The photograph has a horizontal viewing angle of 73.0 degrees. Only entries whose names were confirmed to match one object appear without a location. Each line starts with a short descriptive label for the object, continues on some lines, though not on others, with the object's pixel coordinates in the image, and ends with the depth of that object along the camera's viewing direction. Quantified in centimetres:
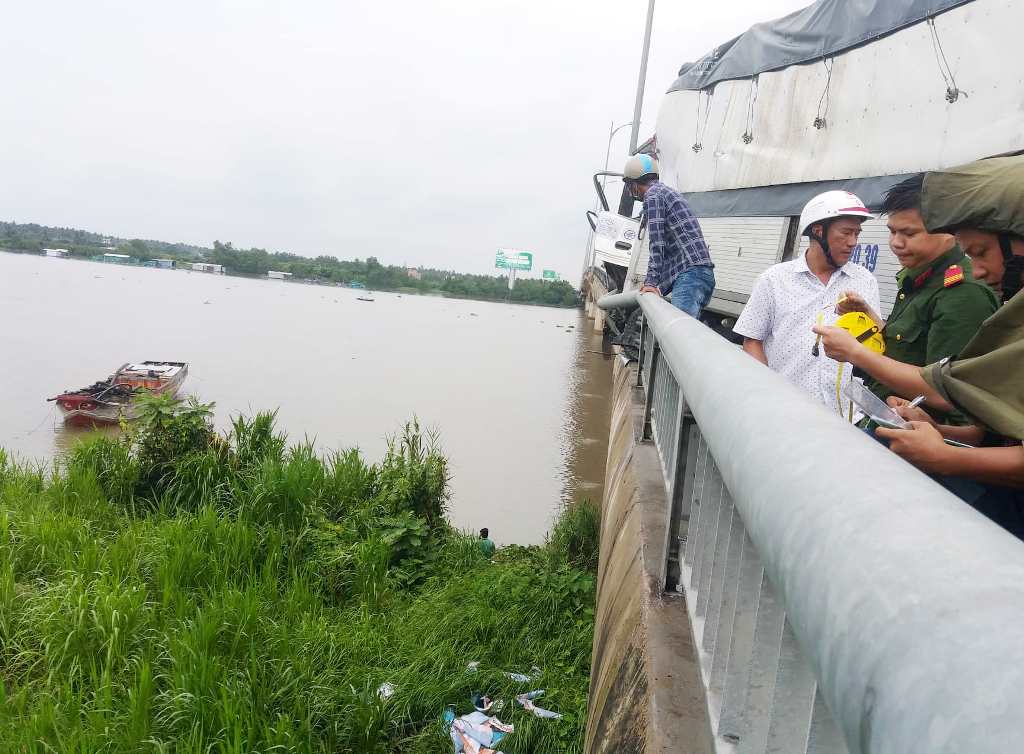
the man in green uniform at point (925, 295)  215
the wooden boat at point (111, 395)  1589
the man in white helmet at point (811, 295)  292
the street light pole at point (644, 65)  1799
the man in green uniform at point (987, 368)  133
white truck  459
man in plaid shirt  482
